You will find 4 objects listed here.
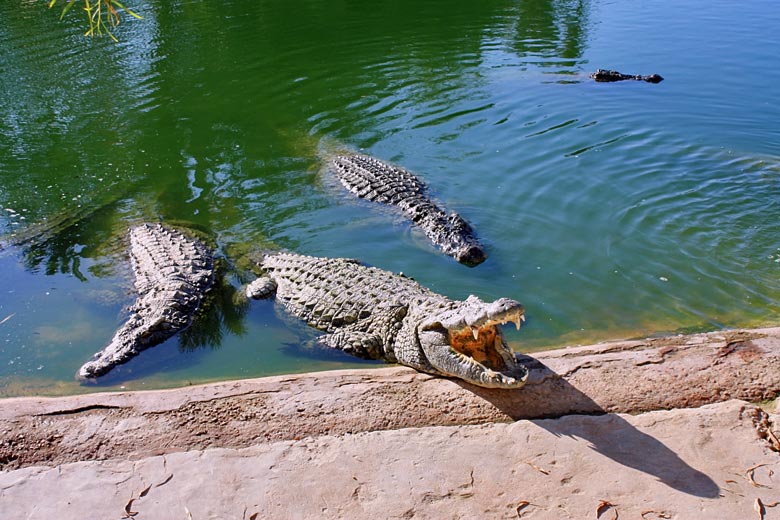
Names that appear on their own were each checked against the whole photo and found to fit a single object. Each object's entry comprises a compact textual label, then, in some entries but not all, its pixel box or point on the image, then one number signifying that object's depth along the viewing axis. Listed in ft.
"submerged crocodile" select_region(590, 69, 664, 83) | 44.96
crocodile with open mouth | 15.46
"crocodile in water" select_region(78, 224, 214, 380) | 19.85
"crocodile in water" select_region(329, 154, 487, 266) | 25.10
